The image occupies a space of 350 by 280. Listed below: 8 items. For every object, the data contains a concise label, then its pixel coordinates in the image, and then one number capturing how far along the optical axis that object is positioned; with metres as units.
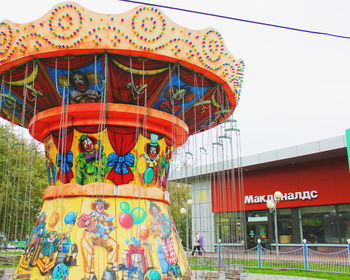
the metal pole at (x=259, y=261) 16.56
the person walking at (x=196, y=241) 20.36
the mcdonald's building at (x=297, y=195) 21.41
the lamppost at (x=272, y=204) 17.27
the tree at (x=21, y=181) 21.24
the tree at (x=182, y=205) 31.70
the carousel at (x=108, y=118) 7.80
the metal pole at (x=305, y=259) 15.25
